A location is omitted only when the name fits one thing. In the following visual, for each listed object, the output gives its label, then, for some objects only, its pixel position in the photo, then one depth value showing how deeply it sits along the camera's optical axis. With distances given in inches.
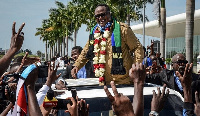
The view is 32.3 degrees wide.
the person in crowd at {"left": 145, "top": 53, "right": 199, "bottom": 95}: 192.7
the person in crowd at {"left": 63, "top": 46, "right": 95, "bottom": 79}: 267.1
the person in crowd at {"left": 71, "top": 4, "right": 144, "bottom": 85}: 197.6
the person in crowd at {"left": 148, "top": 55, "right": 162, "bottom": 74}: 226.5
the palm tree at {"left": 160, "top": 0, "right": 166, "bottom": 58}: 742.5
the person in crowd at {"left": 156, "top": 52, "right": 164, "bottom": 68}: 387.9
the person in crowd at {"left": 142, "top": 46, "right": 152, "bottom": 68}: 335.9
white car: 146.4
